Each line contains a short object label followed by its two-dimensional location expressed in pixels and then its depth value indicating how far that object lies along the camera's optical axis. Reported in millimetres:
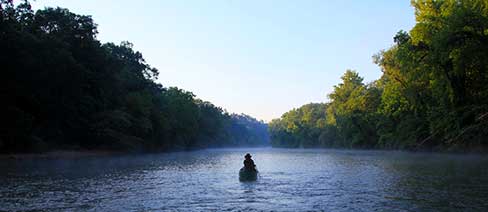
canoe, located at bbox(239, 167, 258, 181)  29812
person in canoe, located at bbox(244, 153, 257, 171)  30375
